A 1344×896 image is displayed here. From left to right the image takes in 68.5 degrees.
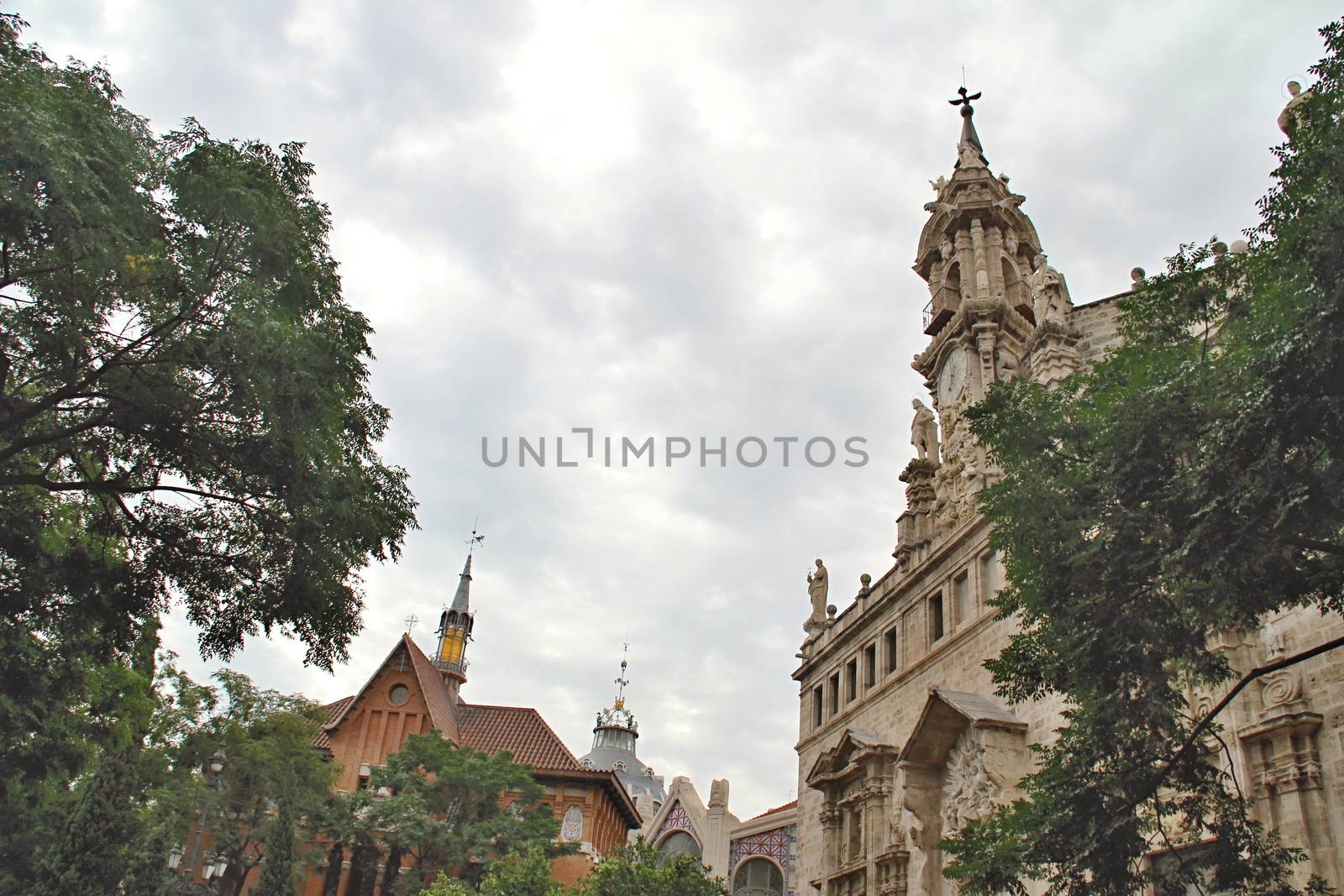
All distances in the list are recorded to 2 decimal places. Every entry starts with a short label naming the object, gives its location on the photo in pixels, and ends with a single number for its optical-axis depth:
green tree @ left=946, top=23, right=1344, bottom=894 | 8.80
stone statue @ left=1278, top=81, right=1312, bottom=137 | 16.73
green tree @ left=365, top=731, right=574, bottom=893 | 29.58
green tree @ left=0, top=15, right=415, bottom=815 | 10.31
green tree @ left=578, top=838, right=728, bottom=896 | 23.62
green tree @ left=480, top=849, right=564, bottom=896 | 25.23
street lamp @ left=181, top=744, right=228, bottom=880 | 22.48
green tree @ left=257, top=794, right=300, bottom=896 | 26.69
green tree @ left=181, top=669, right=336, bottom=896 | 27.72
